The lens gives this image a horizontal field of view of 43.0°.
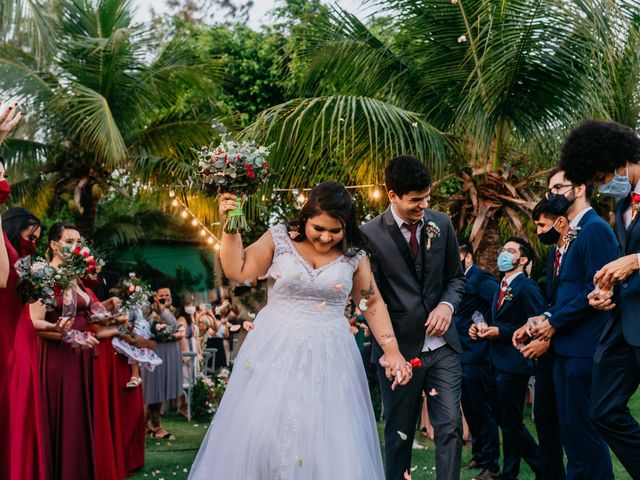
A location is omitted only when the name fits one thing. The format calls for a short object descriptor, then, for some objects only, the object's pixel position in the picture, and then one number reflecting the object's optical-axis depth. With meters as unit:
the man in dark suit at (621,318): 4.70
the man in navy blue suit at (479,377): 8.02
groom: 5.77
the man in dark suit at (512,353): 7.29
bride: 4.67
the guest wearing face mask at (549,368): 6.11
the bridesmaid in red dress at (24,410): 5.39
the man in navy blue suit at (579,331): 5.59
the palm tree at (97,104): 15.38
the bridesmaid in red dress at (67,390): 6.82
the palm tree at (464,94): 10.25
